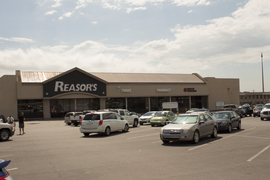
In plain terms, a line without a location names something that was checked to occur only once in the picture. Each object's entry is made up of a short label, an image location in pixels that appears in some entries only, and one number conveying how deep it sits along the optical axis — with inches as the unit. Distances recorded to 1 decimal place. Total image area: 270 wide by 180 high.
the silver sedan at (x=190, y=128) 473.9
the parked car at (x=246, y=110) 1441.9
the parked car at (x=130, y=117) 946.7
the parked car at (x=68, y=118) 1165.5
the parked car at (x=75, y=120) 1099.9
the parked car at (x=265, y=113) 1080.9
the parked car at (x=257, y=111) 1380.3
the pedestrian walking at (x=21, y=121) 780.6
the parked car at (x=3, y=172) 138.9
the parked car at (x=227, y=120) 658.8
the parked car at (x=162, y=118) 931.3
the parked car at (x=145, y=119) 1069.6
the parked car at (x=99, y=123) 672.4
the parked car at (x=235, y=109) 1290.6
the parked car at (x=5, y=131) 612.2
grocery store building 1566.2
